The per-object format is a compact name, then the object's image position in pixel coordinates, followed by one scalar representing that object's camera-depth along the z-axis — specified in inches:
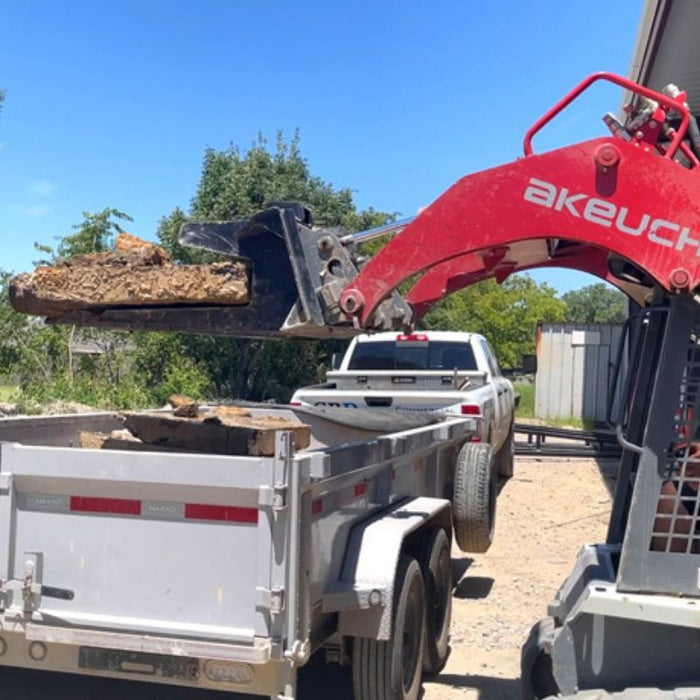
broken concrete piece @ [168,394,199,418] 231.0
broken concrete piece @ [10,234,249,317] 139.6
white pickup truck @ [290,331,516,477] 341.1
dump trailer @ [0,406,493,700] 129.5
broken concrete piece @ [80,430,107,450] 206.4
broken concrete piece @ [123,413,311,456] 177.5
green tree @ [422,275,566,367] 1578.5
